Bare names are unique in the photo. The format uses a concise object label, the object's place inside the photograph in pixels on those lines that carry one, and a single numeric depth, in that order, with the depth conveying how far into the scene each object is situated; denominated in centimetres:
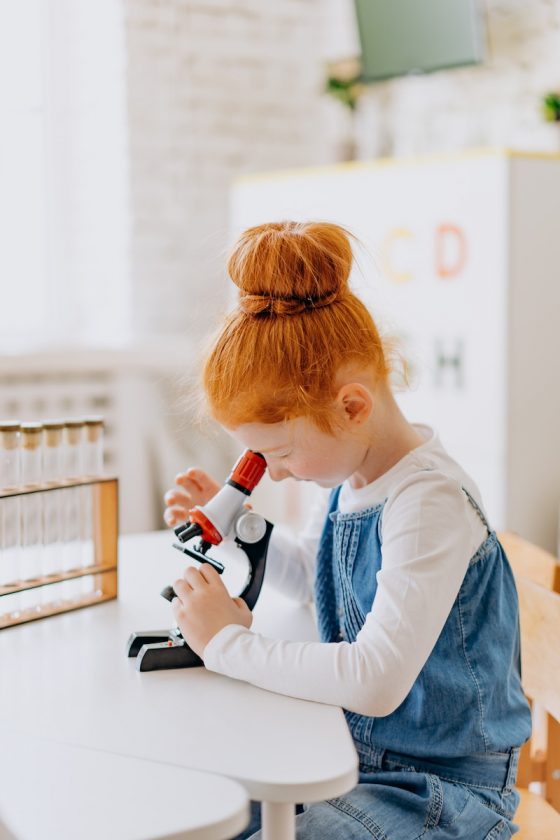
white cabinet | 293
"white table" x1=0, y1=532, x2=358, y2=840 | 94
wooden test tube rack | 140
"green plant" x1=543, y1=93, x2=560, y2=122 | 333
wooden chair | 132
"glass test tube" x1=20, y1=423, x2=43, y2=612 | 129
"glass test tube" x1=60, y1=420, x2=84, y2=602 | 136
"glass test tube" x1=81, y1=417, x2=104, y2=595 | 138
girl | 112
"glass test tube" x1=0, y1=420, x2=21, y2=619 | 127
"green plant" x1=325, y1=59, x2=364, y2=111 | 398
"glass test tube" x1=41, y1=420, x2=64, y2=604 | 132
